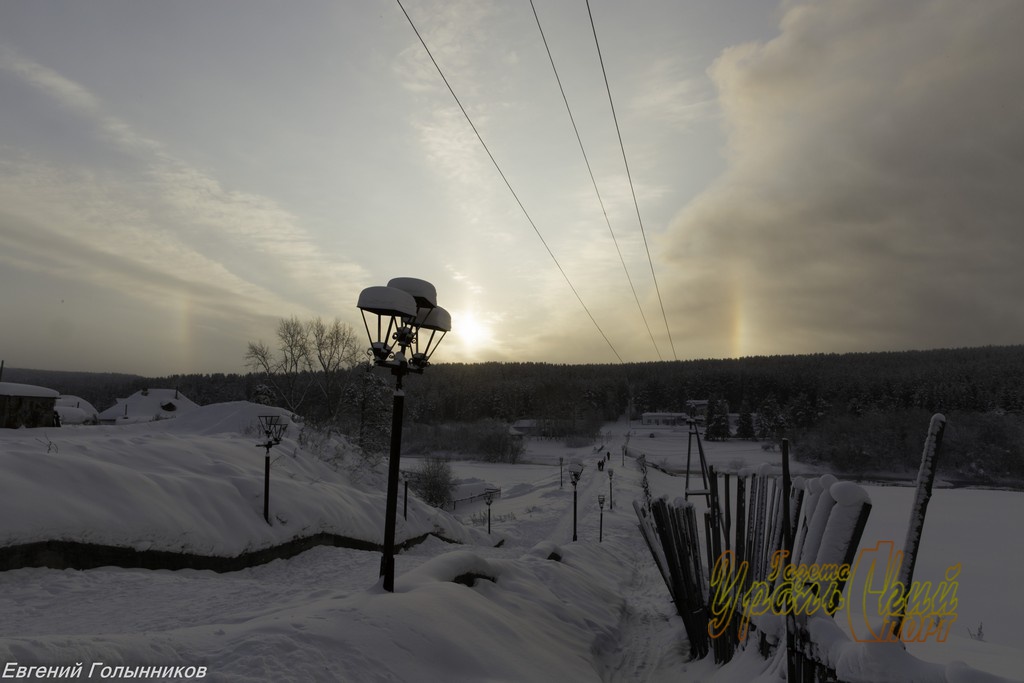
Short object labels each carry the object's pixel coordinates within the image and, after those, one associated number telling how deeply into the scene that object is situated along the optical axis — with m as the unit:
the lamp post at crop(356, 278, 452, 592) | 7.16
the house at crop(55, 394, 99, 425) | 49.56
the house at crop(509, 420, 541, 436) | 106.81
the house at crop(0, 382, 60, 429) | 21.94
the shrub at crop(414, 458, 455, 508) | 38.16
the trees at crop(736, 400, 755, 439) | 91.56
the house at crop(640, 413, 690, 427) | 106.81
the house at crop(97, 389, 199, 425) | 56.47
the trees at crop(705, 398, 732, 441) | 91.50
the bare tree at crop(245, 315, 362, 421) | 44.44
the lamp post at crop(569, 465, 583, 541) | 22.11
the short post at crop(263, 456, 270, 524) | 13.46
